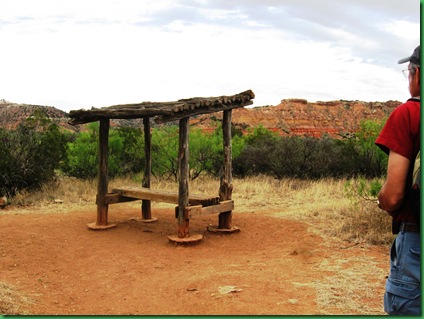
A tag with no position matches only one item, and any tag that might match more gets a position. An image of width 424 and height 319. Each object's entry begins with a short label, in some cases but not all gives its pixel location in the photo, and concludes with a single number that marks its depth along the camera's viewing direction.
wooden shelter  8.33
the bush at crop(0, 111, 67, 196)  12.84
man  2.46
